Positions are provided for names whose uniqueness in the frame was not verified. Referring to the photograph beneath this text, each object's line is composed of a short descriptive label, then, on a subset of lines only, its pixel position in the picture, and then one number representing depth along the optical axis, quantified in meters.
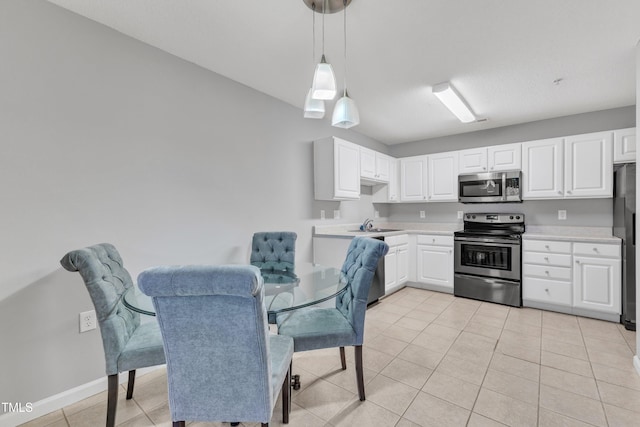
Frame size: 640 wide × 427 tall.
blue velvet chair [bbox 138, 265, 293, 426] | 0.93
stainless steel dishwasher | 3.40
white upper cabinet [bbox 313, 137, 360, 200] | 3.36
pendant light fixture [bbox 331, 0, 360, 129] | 1.74
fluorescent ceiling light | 2.72
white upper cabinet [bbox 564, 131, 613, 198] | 3.08
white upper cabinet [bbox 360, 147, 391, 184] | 3.91
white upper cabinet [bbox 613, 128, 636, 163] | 2.92
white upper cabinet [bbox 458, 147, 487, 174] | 3.87
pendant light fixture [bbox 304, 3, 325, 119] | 1.79
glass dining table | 1.40
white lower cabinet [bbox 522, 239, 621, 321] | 2.92
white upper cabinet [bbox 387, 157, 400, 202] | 4.55
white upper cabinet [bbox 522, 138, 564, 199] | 3.37
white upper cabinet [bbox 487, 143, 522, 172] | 3.62
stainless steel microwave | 3.64
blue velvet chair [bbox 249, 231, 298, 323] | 2.50
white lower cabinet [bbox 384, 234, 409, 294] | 3.69
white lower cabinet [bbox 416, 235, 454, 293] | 3.89
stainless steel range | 3.41
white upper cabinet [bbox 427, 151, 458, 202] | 4.13
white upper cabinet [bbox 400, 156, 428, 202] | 4.43
